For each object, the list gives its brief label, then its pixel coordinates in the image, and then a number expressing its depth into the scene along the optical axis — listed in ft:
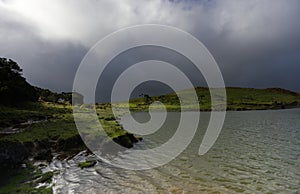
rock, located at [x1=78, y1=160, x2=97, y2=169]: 52.65
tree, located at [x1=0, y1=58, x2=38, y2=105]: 106.48
